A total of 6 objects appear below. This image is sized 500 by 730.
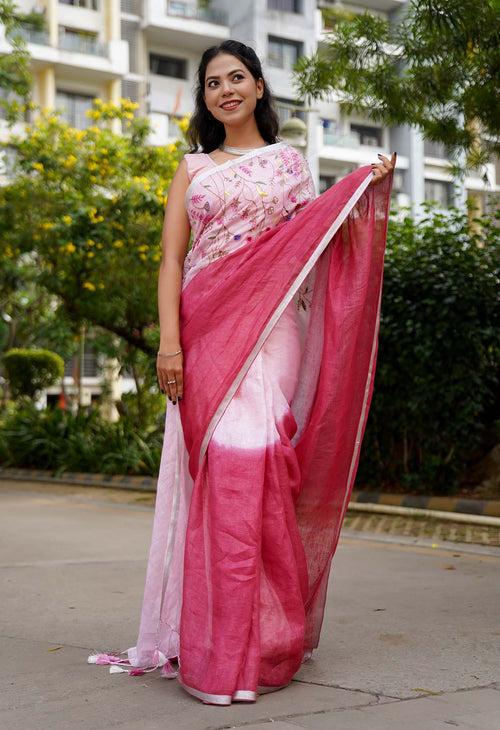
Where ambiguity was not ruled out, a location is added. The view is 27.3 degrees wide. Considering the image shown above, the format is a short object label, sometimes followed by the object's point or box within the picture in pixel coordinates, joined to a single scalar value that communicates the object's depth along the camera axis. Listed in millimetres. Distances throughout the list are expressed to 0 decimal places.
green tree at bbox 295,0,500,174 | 7176
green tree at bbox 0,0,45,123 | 11617
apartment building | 33375
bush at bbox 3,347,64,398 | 19375
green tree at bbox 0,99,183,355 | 13500
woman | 3061
